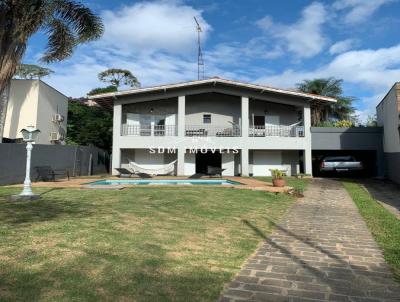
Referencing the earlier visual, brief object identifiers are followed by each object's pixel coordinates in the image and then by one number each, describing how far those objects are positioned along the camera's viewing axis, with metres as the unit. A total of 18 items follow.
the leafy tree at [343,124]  27.01
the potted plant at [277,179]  15.20
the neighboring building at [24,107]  21.00
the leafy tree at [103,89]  37.34
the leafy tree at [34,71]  33.84
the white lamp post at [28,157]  10.05
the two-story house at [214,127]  22.34
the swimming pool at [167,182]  17.78
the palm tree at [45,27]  10.46
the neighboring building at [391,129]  17.35
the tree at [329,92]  36.62
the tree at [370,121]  35.98
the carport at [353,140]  22.31
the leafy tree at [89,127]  30.72
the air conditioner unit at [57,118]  24.03
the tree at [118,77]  39.00
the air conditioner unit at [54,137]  23.60
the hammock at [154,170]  21.58
